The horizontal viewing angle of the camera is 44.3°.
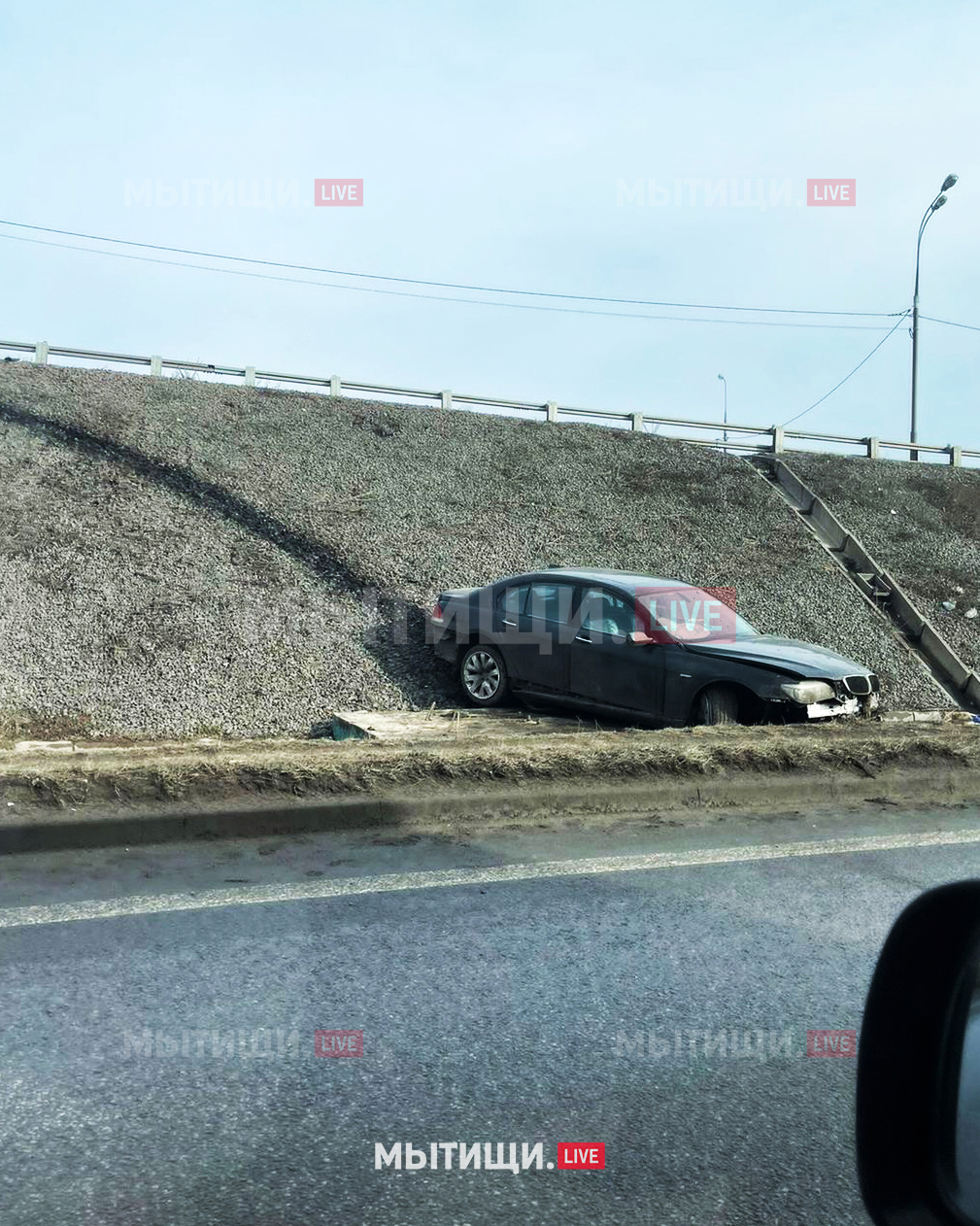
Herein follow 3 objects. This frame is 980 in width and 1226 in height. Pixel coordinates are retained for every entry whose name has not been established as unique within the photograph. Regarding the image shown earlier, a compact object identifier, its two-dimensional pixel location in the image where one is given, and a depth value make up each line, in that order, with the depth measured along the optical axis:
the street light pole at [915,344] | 32.50
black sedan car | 10.23
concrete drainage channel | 15.41
